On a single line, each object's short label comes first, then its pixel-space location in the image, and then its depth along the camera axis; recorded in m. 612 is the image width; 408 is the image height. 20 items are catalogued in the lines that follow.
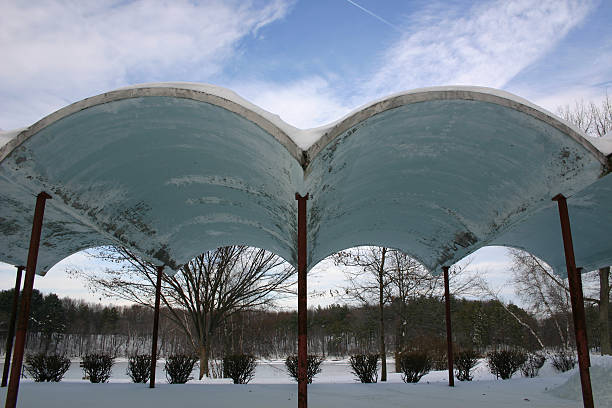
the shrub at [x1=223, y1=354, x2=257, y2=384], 12.37
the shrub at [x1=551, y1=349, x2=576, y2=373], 15.68
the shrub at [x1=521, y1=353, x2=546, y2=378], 15.61
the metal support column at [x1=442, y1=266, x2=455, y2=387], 9.51
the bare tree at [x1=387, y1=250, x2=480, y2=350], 20.33
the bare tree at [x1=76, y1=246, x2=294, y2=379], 17.34
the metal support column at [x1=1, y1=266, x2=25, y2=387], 9.25
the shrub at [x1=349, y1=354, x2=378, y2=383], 12.45
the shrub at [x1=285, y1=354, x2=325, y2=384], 12.99
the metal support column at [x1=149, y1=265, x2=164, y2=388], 9.06
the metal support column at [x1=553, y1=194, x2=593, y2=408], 4.72
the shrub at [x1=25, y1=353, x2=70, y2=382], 12.13
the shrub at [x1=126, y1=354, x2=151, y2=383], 12.29
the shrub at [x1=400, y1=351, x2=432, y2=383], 12.68
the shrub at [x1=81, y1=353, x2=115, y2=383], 12.28
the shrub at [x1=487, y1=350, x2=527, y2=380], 14.29
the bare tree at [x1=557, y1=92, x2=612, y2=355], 19.22
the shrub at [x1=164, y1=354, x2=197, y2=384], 12.35
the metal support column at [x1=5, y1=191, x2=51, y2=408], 4.43
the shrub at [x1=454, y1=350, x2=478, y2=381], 14.15
